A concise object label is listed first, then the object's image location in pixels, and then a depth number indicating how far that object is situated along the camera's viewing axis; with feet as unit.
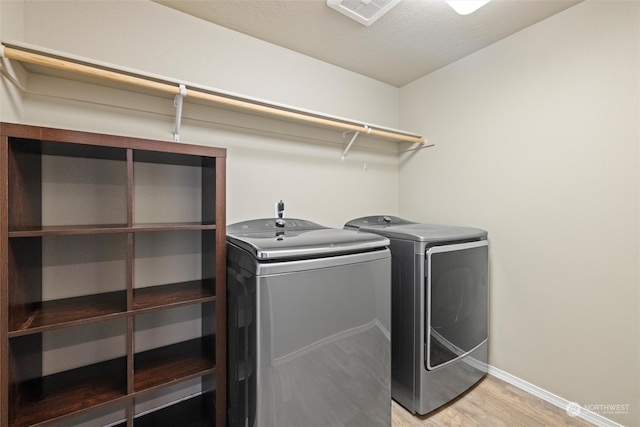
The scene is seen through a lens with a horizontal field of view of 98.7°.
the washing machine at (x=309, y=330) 3.70
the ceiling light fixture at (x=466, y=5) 4.50
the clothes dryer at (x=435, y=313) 5.29
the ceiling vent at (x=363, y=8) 5.14
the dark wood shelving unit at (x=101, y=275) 3.48
